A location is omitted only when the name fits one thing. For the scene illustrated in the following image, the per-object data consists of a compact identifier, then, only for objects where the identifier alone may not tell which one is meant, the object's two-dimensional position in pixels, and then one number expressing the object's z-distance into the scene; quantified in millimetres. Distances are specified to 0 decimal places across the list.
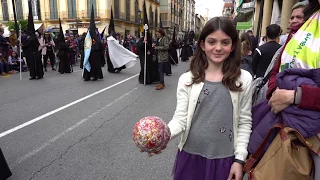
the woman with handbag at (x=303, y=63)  1147
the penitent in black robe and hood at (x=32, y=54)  9734
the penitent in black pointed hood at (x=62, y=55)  11828
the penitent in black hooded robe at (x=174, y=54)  15703
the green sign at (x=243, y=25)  18562
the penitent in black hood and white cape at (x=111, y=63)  11914
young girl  1578
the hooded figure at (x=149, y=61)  9078
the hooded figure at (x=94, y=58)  9734
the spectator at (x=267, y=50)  4129
